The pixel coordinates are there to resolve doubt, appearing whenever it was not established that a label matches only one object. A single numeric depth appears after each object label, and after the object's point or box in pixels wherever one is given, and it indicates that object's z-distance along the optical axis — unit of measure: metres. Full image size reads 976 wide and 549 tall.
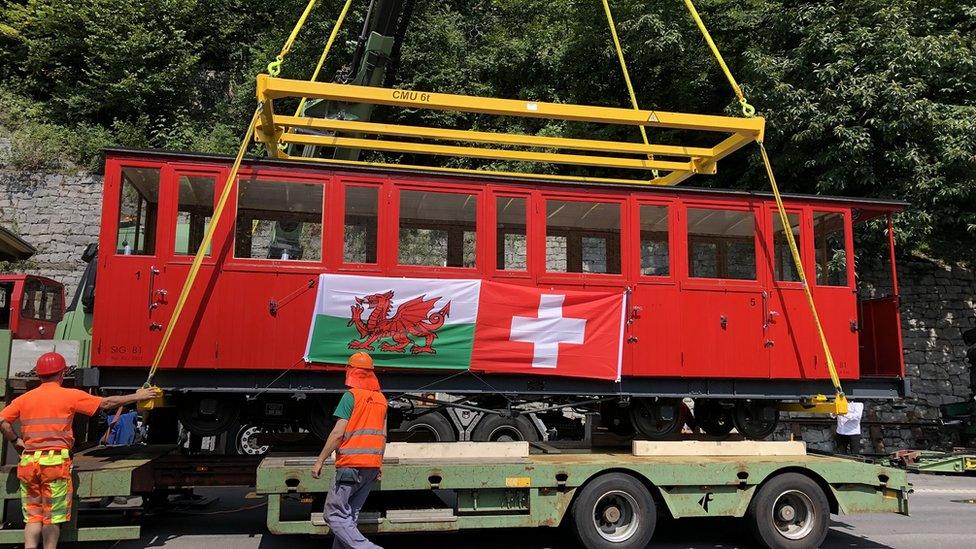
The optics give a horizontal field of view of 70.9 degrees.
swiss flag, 7.34
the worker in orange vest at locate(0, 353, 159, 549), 5.48
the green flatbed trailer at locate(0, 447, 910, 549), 6.20
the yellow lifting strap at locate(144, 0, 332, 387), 6.49
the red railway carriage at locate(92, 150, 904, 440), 6.88
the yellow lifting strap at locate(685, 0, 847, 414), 7.46
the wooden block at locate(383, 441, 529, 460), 6.80
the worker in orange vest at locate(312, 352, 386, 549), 5.47
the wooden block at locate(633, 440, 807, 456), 7.38
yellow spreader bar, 6.99
